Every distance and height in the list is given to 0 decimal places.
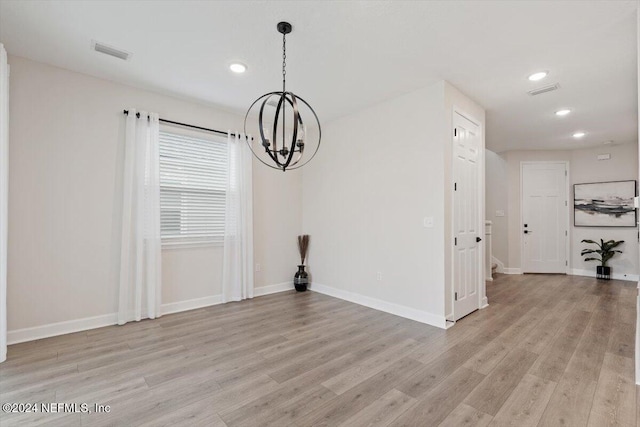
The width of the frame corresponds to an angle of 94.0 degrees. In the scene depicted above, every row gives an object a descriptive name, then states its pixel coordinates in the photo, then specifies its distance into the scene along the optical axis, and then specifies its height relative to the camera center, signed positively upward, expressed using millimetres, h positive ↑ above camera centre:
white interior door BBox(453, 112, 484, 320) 3630 +3
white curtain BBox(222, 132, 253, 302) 4387 -147
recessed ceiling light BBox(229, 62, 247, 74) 3102 +1589
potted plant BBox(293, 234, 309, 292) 5051 -931
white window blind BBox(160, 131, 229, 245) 3922 +394
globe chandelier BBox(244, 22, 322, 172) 2438 +1404
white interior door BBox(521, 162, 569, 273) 6648 +37
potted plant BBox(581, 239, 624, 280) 6012 -712
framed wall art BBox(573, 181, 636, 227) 5980 +310
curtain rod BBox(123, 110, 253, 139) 3658 +1245
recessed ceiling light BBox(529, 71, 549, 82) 3217 +1568
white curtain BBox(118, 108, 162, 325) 3506 -77
